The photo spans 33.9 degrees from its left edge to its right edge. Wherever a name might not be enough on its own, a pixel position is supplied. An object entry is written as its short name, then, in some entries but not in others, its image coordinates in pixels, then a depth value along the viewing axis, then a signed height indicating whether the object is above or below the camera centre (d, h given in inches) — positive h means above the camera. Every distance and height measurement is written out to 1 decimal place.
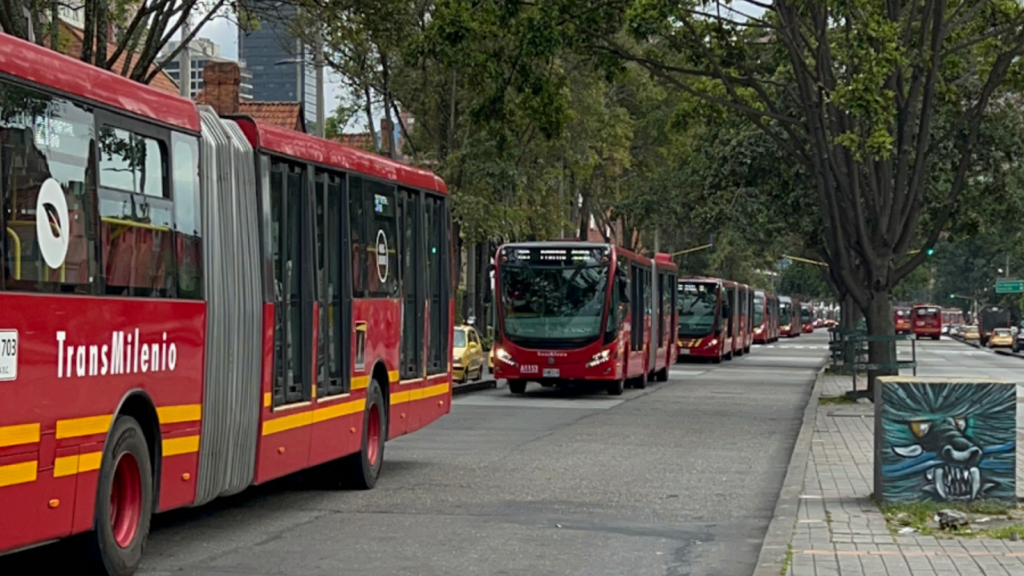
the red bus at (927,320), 4904.0 -27.0
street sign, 4841.0 +67.9
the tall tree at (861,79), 958.4 +150.7
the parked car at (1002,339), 3786.9 -64.9
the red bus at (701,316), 2301.9 -5.7
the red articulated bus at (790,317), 4626.0 -16.3
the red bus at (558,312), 1239.5 +0.4
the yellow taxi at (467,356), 1406.3 -36.0
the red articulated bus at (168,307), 321.1 +2.0
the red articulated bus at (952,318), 6820.9 -30.5
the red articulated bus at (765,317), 3489.2 -12.6
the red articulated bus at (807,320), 5940.0 -29.9
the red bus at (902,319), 5020.2 -26.2
